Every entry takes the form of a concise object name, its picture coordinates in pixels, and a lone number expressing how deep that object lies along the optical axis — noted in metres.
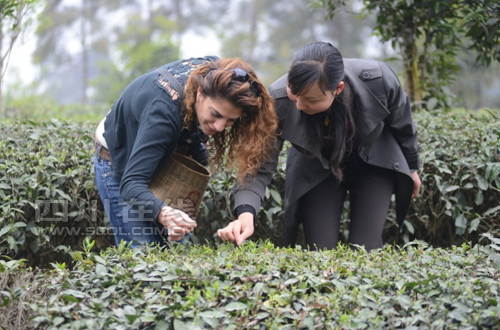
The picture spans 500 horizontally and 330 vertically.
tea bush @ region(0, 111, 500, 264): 3.92
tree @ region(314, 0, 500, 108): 5.96
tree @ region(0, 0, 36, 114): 5.50
